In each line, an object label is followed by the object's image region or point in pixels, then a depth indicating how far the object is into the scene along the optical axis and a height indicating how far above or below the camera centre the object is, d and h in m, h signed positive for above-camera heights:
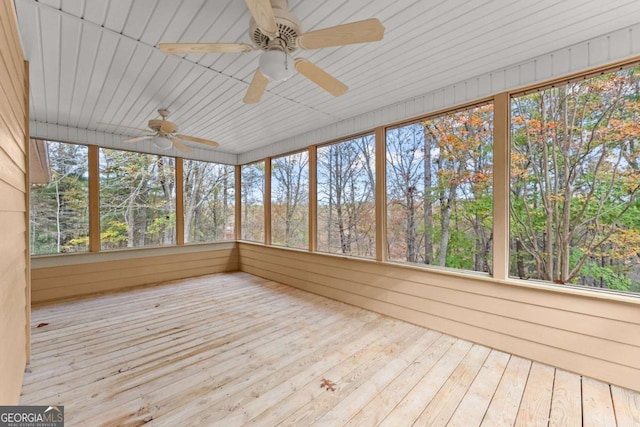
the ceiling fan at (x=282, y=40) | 1.41 +1.02
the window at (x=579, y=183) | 2.07 +0.25
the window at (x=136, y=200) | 4.64 +0.27
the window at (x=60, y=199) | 4.02 +0.23
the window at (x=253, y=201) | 5.79 +0.27
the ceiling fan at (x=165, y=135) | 3.37 +1.07
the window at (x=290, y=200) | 4.83 +0.25
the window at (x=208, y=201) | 5.59 +0.27
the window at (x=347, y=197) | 3.86 +0.25
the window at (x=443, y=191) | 2.82 +0.26
